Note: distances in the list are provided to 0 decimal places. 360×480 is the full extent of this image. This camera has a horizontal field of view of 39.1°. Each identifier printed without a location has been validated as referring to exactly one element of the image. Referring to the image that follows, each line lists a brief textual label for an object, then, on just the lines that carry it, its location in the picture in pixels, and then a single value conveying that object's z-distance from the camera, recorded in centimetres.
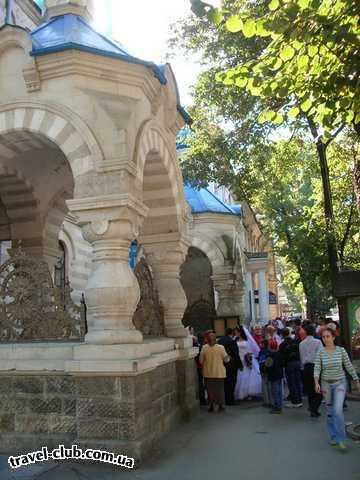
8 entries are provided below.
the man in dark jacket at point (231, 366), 986
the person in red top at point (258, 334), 1217
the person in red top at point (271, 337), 898
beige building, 584
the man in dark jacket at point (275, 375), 862
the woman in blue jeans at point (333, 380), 633
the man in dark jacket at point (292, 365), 901
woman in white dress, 1011
